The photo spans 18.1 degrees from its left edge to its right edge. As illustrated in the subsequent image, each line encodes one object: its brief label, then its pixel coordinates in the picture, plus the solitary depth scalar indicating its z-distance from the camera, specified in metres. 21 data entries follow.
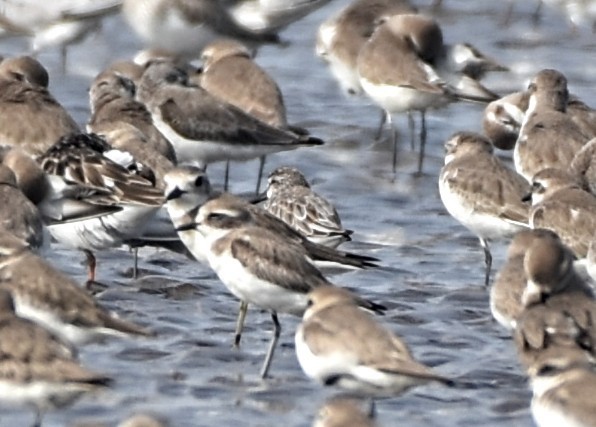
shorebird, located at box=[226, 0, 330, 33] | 16.50
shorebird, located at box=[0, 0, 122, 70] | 16.53
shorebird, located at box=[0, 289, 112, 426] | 7.00
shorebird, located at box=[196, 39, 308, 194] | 12.80
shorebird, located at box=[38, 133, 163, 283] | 10.12
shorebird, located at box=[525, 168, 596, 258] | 9.86
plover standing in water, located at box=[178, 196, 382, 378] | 8.72
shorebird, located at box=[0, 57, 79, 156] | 11.48
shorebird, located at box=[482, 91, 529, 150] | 13.02
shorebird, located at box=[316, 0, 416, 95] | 15.00
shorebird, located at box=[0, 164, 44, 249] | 9.05
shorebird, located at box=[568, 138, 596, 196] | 10.79
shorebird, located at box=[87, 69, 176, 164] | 11.57
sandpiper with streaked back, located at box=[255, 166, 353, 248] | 10.10
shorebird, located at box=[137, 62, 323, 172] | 12.29
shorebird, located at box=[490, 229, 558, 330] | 8.67
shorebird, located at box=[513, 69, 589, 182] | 11.52
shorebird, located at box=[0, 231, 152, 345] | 7.86
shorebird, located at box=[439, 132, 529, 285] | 10.67
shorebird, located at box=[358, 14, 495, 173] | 13.41
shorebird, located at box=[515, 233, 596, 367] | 7.69
